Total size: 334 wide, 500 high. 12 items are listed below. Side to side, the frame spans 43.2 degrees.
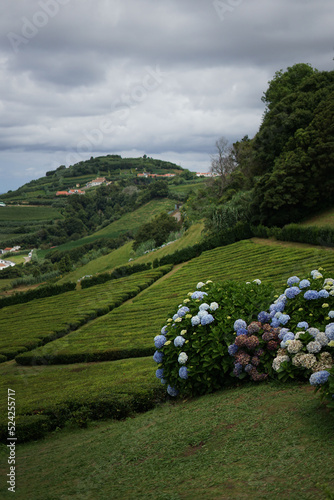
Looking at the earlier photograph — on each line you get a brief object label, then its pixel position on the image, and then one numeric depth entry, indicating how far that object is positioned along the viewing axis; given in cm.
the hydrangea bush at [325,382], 507
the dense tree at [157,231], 6694
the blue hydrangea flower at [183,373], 798
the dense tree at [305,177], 3131
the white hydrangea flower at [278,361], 690
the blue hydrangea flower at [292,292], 765
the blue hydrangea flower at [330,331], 629
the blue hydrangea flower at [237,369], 755
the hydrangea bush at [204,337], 791
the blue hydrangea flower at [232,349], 762
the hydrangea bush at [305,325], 650
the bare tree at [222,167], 5469
